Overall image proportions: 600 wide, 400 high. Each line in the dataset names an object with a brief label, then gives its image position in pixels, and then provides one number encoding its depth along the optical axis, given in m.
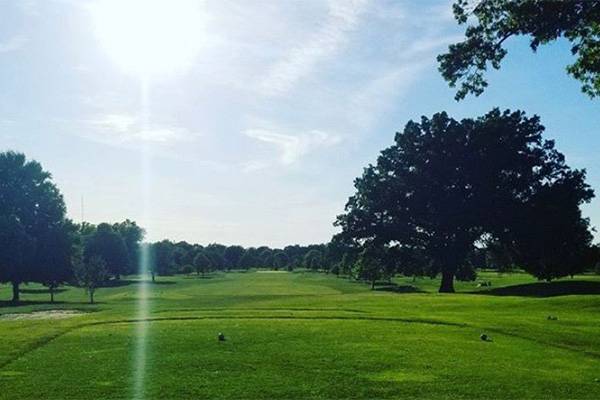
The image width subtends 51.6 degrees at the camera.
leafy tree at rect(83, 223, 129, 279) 149.75
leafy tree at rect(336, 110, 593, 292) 75.44
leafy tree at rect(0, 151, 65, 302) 76.73
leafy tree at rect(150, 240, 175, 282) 184.76
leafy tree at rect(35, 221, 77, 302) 80.62
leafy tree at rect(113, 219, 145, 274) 184.38
